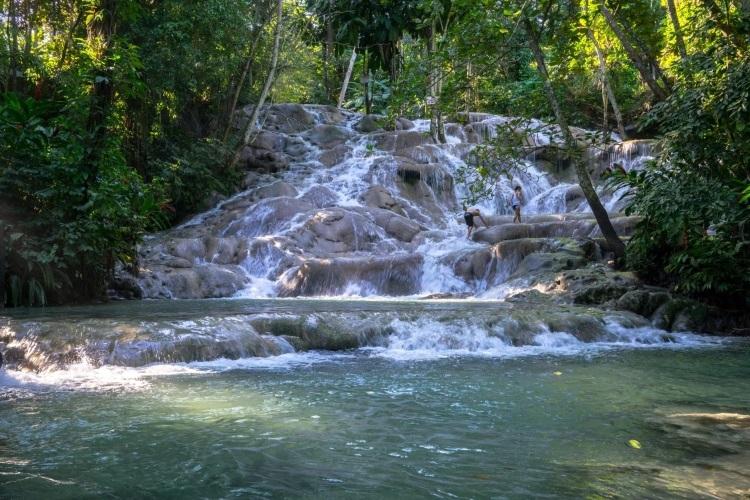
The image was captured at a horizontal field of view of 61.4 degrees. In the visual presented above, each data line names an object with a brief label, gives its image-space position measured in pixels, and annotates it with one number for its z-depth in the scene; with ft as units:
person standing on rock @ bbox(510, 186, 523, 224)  59.20
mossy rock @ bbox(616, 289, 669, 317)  33.81
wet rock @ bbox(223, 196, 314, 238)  61.11
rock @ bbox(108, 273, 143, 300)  42.37
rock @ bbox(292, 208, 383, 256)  55.88
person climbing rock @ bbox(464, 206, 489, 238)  57.16
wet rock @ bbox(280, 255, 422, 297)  47.75
